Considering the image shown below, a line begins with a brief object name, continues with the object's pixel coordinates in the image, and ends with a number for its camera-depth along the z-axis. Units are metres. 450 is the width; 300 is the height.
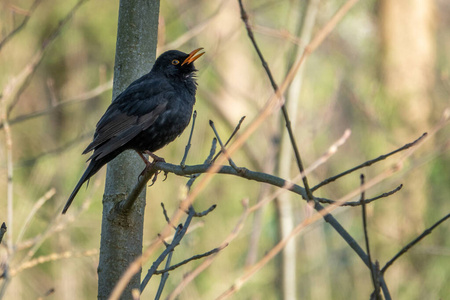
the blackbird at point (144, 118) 7.54
